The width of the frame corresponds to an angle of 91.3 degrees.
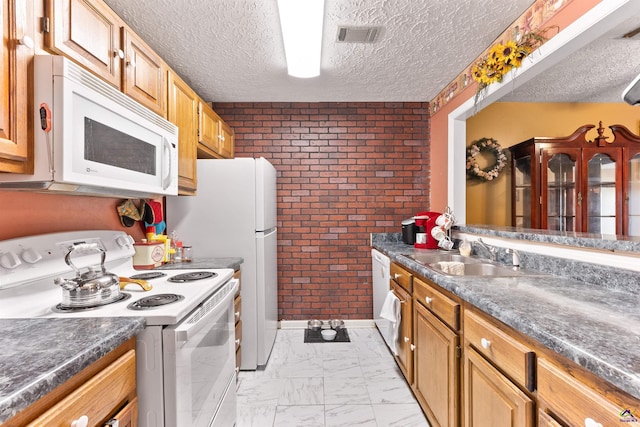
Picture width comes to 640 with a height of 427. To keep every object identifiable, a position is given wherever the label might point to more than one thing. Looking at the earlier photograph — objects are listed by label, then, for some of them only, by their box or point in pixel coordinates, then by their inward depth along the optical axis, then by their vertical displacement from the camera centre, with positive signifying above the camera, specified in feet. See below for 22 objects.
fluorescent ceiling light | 5.35 +3.57
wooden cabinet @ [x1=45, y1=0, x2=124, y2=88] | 3.71 +2.40
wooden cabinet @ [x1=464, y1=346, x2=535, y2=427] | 3.07 -2.07
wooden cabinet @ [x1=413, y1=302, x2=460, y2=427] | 4.63 -2.62
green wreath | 10.86 +1.88
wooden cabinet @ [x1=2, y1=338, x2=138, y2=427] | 2.16 -1.46
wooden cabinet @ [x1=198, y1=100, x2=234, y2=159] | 8.13 +2.26
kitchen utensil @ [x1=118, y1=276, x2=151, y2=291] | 4.68 -1.02
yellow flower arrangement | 5.76 +3.08
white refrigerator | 7.95 -0.24
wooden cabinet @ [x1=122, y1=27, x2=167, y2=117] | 5.07 +2.52
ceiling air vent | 6.46 +3.81
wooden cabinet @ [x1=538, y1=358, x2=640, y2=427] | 2.11 -1.42
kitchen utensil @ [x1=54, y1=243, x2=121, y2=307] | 3.82 -0.91
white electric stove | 3.44 -1.30
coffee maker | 8.95 -0.48
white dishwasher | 8.64 -2.08
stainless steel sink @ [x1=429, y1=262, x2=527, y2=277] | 5.89 -1.15
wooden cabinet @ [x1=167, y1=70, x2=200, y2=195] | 6.68 +2.07
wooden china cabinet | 9.84 +0.96
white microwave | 3.41 +1.00
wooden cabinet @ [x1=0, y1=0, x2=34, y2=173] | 3.13 +1.32
